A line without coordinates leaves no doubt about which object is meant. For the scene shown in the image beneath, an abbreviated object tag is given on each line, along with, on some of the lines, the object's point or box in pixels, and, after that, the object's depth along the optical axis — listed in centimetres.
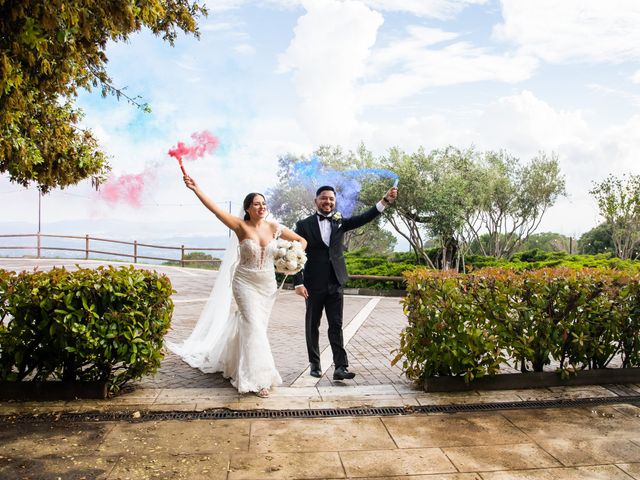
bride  510
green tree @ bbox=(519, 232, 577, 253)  3512
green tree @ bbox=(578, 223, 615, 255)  3253
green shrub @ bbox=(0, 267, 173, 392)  465
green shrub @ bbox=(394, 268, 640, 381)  511
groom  557
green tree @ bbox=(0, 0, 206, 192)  310
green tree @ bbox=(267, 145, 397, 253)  2521
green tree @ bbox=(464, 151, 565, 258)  2369
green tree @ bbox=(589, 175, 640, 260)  2453
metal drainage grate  442
